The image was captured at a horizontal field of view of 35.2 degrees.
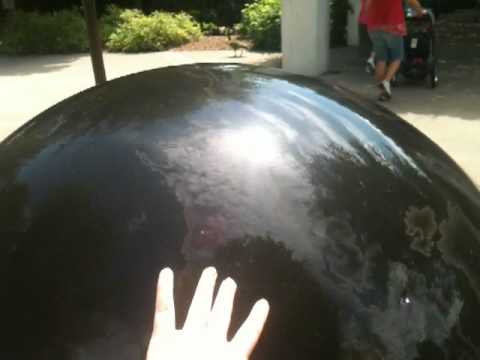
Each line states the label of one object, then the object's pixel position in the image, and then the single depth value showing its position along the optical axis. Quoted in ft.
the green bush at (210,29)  63.10
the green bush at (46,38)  55.62
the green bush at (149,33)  54.90
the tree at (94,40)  21.04
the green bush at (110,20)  58.14
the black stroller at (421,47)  35.09
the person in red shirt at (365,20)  32.01
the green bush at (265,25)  53.21
